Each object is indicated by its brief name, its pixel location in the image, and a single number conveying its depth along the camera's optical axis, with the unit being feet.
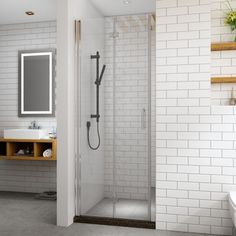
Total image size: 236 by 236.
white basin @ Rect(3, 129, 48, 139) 14.82
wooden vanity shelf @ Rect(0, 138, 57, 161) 14.57
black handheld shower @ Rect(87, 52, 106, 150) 11.92
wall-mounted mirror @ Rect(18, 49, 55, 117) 16.06
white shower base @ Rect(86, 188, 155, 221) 11.45
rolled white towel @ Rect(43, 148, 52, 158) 14.66
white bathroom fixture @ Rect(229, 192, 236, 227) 9.00
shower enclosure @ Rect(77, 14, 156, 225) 11.41
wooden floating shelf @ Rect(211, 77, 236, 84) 10.82
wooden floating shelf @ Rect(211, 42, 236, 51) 10.73
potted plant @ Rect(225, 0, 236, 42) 10.84
